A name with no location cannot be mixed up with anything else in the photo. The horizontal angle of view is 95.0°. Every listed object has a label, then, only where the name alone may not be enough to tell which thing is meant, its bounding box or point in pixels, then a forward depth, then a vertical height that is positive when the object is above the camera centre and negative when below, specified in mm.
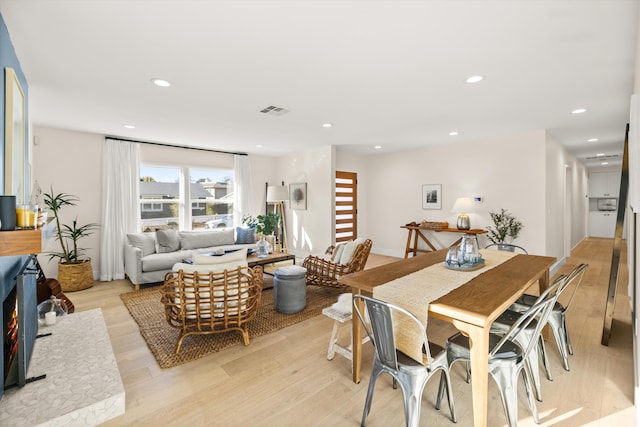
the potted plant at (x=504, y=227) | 5008 -272
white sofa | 4480 -608
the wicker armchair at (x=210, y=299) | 2492 -758
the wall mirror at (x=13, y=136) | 1892 +550
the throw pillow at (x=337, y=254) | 4048 -584
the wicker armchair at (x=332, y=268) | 3873 -742
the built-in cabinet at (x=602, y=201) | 9492 +311
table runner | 1638 -495
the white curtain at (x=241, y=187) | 6758 +615
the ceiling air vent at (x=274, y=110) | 3645 +1307
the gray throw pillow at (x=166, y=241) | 5066 -475
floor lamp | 6500 +421
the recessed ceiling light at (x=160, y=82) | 2785 +1273
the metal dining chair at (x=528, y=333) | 1934 -834
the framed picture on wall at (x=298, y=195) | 6633 +403
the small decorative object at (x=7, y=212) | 1438 +14
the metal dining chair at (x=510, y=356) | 1645 -839
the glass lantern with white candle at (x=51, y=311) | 2783 -952
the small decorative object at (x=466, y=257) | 2344 -368
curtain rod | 5206 +1366
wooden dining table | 1488 -501
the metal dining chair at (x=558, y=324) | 2332 -908
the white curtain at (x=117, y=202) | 5023 +217
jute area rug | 2623 -1206
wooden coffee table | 4449 -716
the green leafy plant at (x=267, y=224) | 6352 -237
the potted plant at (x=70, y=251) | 4363 -590
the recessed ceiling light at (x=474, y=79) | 2736 +1257
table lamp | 5387 +32
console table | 6015 -586
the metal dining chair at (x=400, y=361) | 1552 -843
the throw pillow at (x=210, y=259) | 2641 -420
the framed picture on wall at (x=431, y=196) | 6113 +338
